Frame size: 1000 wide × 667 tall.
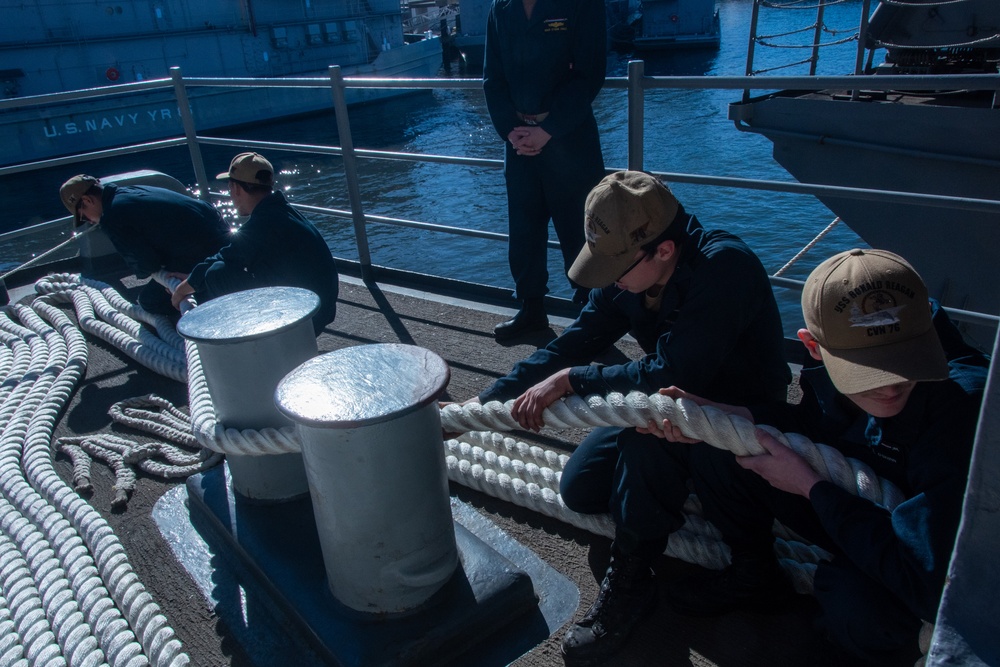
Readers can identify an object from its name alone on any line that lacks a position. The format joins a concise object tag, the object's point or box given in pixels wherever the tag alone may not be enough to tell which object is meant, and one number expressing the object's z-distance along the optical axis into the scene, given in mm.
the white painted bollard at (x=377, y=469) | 1796
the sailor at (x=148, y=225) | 4145
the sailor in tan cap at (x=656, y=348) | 1963
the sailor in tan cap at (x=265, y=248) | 3547
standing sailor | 3539
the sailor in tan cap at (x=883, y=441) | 1449
